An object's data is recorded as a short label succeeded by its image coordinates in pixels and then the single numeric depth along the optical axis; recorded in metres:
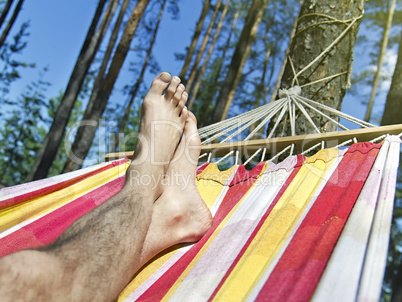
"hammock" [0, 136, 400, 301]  0.69
